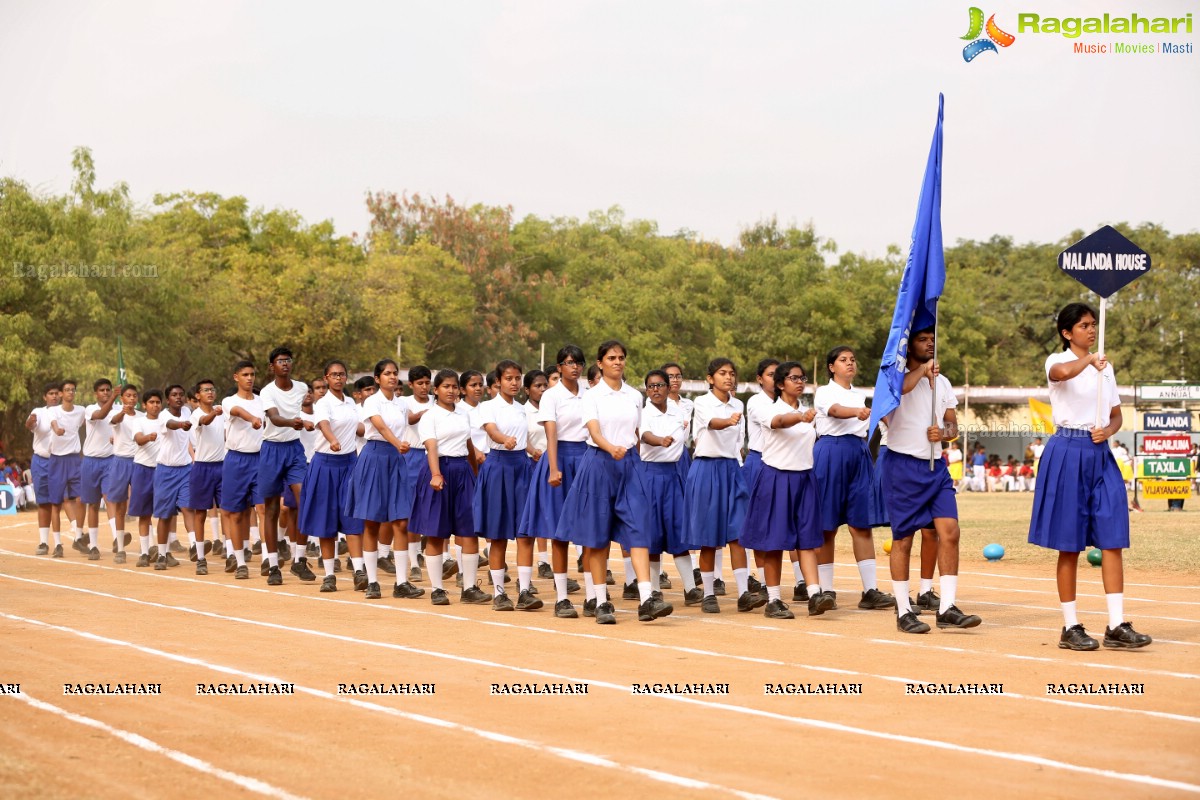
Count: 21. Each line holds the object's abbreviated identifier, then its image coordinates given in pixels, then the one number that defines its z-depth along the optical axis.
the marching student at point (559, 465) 12.51
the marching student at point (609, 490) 12.09
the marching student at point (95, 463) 19.89
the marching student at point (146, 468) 18.47
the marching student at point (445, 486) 13.85
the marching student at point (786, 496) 12.58
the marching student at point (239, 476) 16.48
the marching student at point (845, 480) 13.05
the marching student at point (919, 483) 11.29
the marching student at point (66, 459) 20.17
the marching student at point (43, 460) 20.19
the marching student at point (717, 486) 13.22
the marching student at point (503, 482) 13.48
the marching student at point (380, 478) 14.55
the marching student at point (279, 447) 16.00
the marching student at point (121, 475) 19.27
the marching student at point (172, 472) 17.89
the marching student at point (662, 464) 12.92
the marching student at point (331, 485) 15.20
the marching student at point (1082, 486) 10.06
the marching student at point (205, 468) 17.39
